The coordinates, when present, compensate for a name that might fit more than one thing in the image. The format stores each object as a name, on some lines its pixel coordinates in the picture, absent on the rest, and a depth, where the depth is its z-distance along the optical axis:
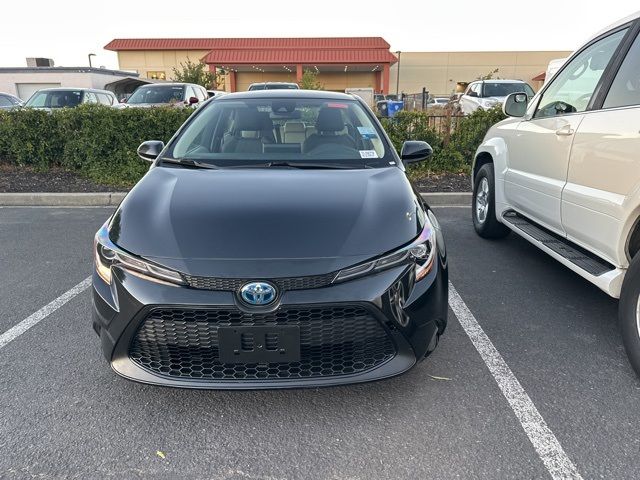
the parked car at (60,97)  12.28
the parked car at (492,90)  14.42
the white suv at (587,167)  2.55
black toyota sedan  2.05
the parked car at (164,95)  12.36
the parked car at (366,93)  17.30
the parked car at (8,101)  13.60
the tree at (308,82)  21.30
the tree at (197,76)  29.45
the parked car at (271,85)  15.58
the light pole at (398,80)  39.47
